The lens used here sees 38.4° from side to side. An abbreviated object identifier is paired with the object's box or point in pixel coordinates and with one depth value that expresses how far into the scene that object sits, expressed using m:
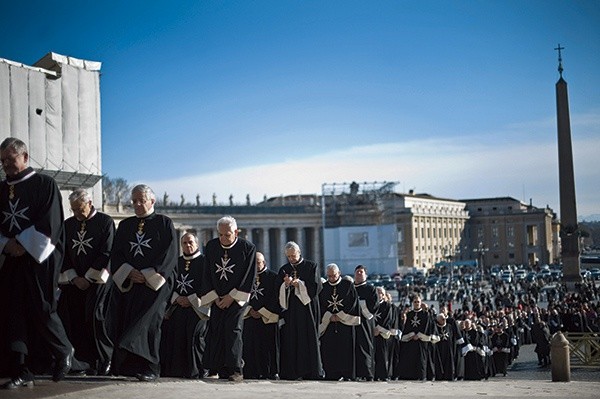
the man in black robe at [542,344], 25.55
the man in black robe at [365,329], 13.77
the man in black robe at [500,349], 23.92
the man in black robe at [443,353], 18.20
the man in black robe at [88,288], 9.42
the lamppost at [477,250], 133.45
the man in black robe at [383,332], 15.70
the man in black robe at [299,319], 12.09
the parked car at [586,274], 67.53
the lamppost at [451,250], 129.50
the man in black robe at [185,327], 10.98
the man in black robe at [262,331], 12.23
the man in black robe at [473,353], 20.22
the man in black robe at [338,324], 13.41
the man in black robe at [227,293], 9.74
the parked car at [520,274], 77.81
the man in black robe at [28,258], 7.70
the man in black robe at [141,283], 8.83
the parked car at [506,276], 77.06
